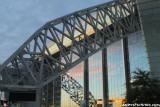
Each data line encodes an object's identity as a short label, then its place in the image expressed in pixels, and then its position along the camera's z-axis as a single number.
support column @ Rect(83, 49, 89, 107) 83.91
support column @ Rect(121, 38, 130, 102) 69.76
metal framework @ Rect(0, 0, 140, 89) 44.12
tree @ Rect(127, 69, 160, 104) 36.75
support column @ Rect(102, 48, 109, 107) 74.94
